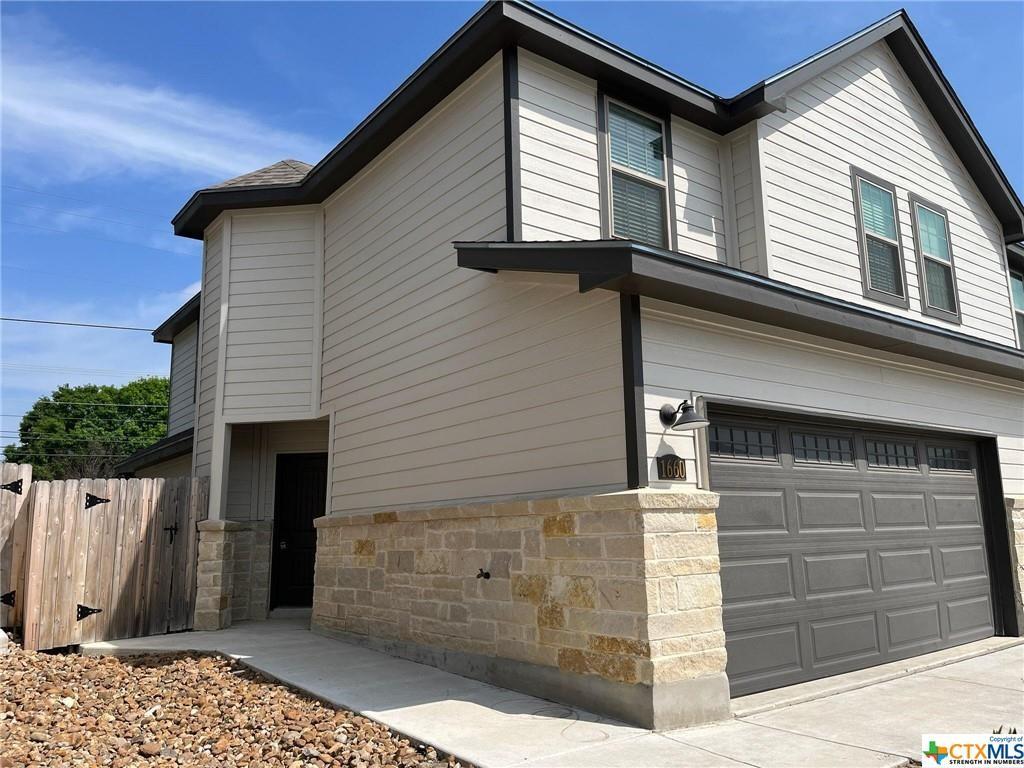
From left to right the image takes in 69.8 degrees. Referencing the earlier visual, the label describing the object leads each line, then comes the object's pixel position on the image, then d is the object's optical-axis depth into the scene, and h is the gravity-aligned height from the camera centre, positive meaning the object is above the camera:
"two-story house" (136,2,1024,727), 5.61 +1.42
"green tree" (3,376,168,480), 42.50 +5.62
